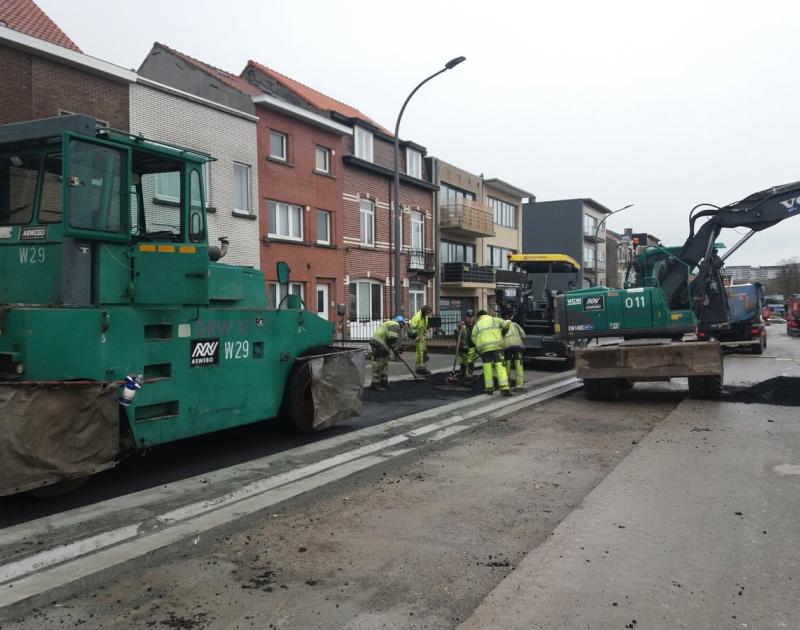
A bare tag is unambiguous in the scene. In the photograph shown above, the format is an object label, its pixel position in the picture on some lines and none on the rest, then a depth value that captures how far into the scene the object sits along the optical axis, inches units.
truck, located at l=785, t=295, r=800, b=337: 1409.9
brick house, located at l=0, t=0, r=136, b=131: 530.0
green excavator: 442.3
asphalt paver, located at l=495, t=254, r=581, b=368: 648.4
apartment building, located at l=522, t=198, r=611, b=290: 2151.8
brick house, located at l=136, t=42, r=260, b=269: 649.0
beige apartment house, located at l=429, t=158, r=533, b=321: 1221.1
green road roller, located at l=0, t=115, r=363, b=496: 202.2
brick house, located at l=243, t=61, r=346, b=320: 789.2
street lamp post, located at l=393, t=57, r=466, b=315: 646.5
